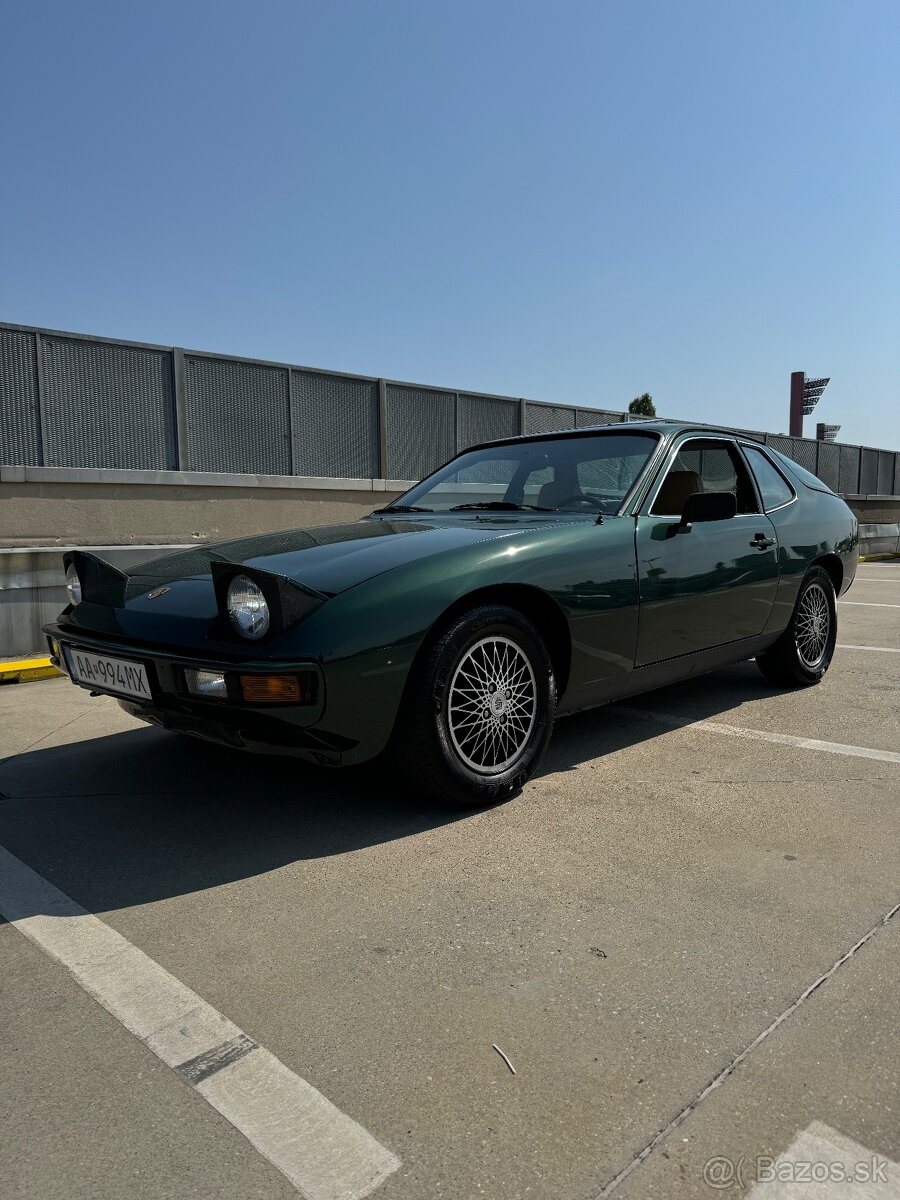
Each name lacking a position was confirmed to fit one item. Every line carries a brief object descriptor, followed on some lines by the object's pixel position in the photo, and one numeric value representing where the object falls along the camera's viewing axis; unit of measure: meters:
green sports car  2.69
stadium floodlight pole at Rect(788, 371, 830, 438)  35.38
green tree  63.82
